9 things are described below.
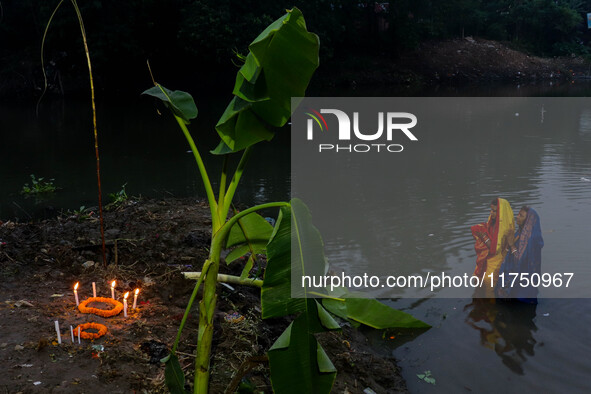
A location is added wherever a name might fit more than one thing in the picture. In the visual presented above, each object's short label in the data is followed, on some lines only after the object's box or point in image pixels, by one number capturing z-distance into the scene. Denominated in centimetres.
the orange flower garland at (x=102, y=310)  362
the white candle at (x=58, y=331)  321
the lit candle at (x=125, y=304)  362
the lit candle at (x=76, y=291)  364
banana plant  256
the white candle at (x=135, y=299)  371
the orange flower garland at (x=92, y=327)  333
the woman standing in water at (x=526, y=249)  473
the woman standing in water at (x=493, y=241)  474
